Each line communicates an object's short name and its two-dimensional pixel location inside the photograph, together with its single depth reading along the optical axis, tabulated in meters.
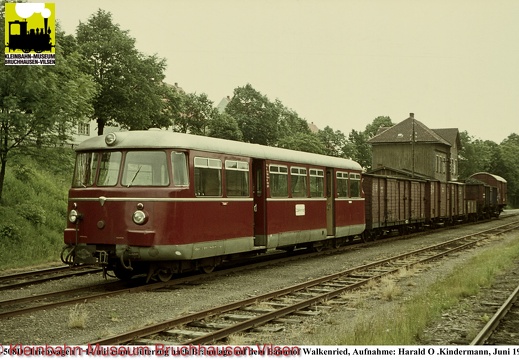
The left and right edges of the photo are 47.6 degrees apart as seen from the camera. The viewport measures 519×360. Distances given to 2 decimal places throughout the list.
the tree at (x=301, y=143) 68.18
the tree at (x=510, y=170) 87.38
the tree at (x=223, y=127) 58.97
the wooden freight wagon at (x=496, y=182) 51.94
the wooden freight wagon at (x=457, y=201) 37.17
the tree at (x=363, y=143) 91.37
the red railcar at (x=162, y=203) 10.89
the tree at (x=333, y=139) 89.75
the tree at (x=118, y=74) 39.34
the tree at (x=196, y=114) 57.91
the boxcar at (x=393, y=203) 23.56
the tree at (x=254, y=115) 68.50
